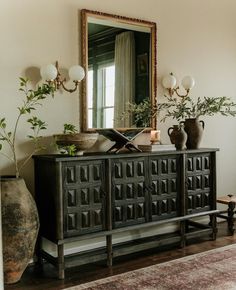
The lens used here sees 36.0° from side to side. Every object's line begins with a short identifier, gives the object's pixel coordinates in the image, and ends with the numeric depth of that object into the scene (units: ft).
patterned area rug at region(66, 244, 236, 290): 8.80
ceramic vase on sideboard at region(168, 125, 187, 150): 11.79
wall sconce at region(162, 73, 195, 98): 12.70
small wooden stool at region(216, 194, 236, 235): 12.93
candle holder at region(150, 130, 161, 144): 11.68
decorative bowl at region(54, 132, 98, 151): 9.68
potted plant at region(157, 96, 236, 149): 12.19
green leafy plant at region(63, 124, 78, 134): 10.36
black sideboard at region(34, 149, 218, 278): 9.45
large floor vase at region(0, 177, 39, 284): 8.95
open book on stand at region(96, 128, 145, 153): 10.66
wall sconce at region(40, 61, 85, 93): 10.18
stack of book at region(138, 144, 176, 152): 11.12
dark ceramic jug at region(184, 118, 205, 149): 12.17
